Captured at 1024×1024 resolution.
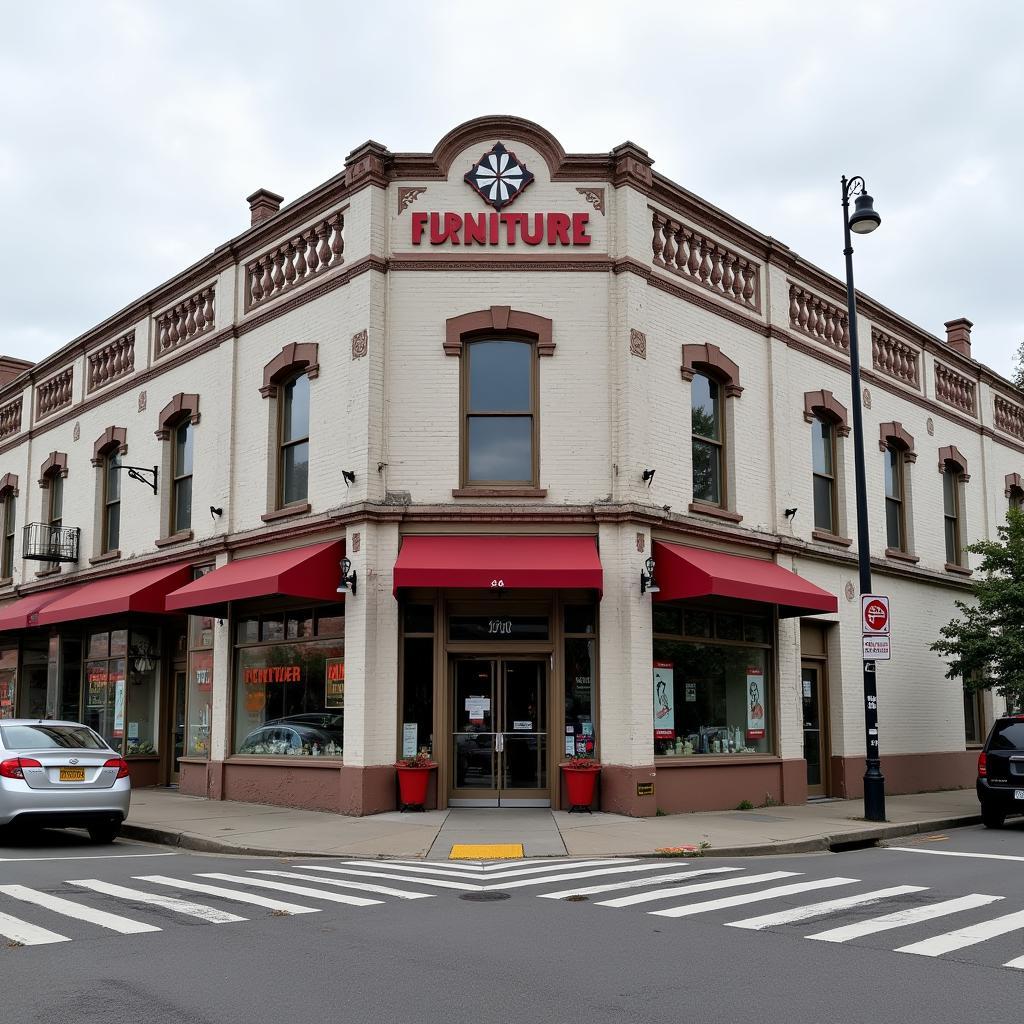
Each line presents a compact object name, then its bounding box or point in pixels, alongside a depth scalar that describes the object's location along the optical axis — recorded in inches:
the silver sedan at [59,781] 528.4
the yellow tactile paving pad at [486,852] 506.3
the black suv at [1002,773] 661.9
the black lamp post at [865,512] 650.2
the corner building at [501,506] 666.2
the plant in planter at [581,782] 642.2
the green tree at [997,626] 794.2
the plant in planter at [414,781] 642.8
